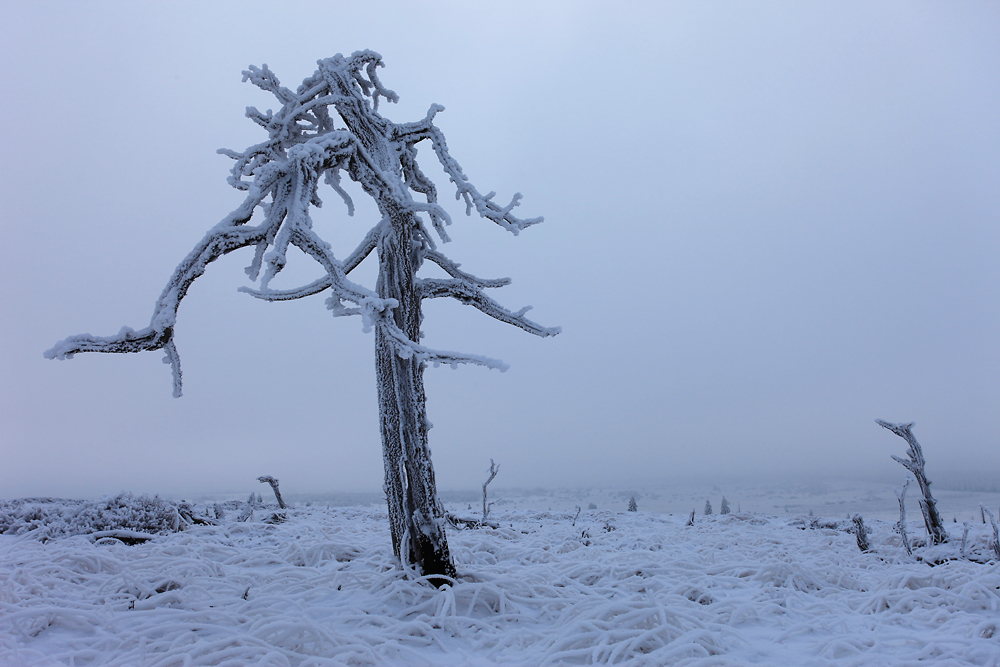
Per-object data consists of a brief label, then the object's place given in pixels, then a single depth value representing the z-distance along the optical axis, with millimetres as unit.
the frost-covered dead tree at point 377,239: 3943
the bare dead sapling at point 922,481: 7844
